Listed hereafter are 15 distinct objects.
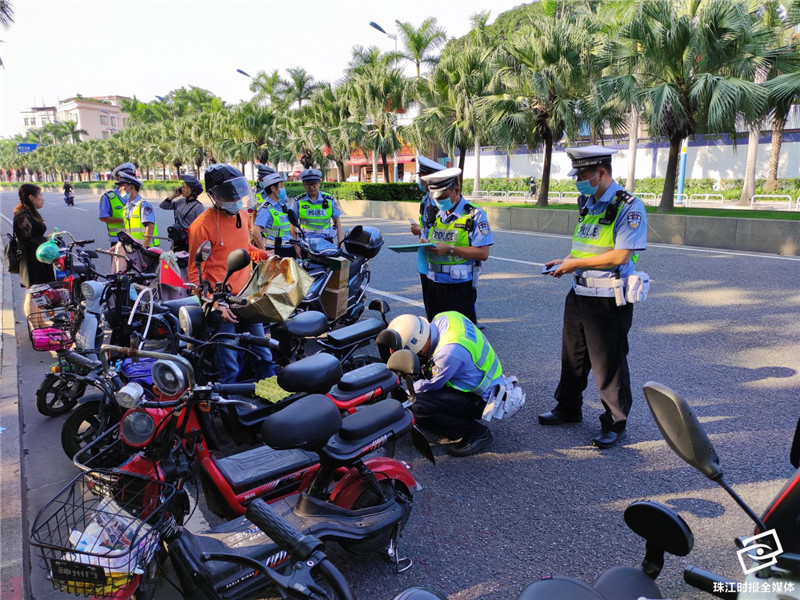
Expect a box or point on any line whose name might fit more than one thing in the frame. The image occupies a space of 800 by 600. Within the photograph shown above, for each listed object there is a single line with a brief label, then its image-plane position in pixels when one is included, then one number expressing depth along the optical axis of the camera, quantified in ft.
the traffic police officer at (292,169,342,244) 24.75
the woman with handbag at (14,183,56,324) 21.57
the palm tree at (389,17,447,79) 93.71
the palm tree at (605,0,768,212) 43.73
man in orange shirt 13.70
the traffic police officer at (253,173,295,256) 23.90
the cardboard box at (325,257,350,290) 18.85
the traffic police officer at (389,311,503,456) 11.95
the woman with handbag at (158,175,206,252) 24.95
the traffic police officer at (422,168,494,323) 15.76
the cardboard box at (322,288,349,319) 19.02
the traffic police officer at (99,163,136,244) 25.49
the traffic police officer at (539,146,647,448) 12.10
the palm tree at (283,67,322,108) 130.31
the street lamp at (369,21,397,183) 92.91
